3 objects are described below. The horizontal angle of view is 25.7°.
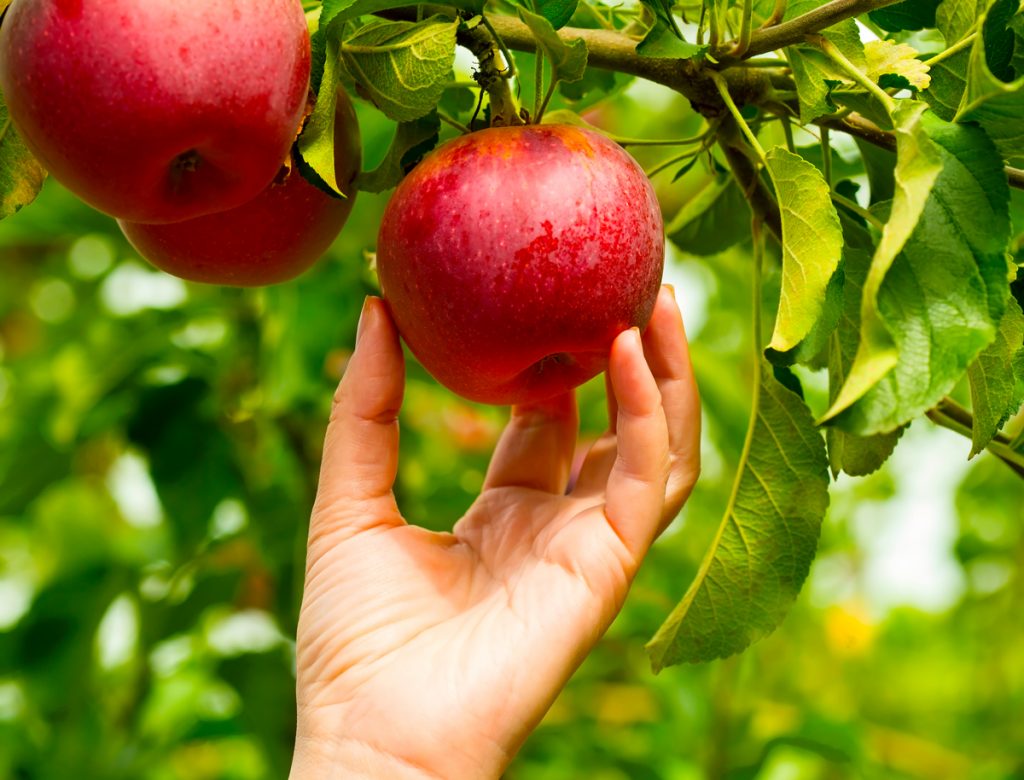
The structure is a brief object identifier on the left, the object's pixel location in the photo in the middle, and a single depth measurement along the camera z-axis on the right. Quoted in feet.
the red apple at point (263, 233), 1.90
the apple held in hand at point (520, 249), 1.80
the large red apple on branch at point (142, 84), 1.66
